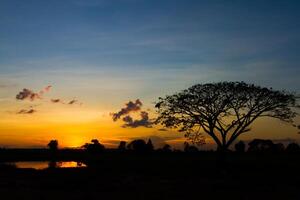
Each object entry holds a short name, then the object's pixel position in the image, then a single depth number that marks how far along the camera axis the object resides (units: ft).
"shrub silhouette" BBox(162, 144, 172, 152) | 485.32
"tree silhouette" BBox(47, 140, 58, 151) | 435.08
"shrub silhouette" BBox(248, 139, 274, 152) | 492.13
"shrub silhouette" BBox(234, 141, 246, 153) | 536.70
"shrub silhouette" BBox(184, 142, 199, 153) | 527.03
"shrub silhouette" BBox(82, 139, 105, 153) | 448.53
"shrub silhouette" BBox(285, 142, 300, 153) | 400.36
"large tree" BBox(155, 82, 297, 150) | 190.90
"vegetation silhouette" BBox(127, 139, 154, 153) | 437.58
